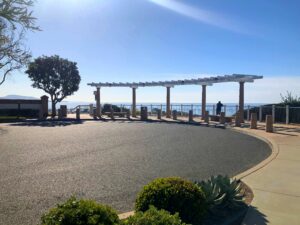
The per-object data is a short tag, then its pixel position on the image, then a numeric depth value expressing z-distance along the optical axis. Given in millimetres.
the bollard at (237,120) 15834
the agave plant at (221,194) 3546
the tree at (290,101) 17838
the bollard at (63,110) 23201
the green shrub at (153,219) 2410
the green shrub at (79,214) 2248
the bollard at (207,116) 17972
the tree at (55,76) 28734
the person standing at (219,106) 20128
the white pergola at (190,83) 17497
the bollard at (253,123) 14312
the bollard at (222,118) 17136
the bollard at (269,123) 12818
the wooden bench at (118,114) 23779
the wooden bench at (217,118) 18270
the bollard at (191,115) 19487
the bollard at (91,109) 26179
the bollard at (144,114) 21599
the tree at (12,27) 18113
